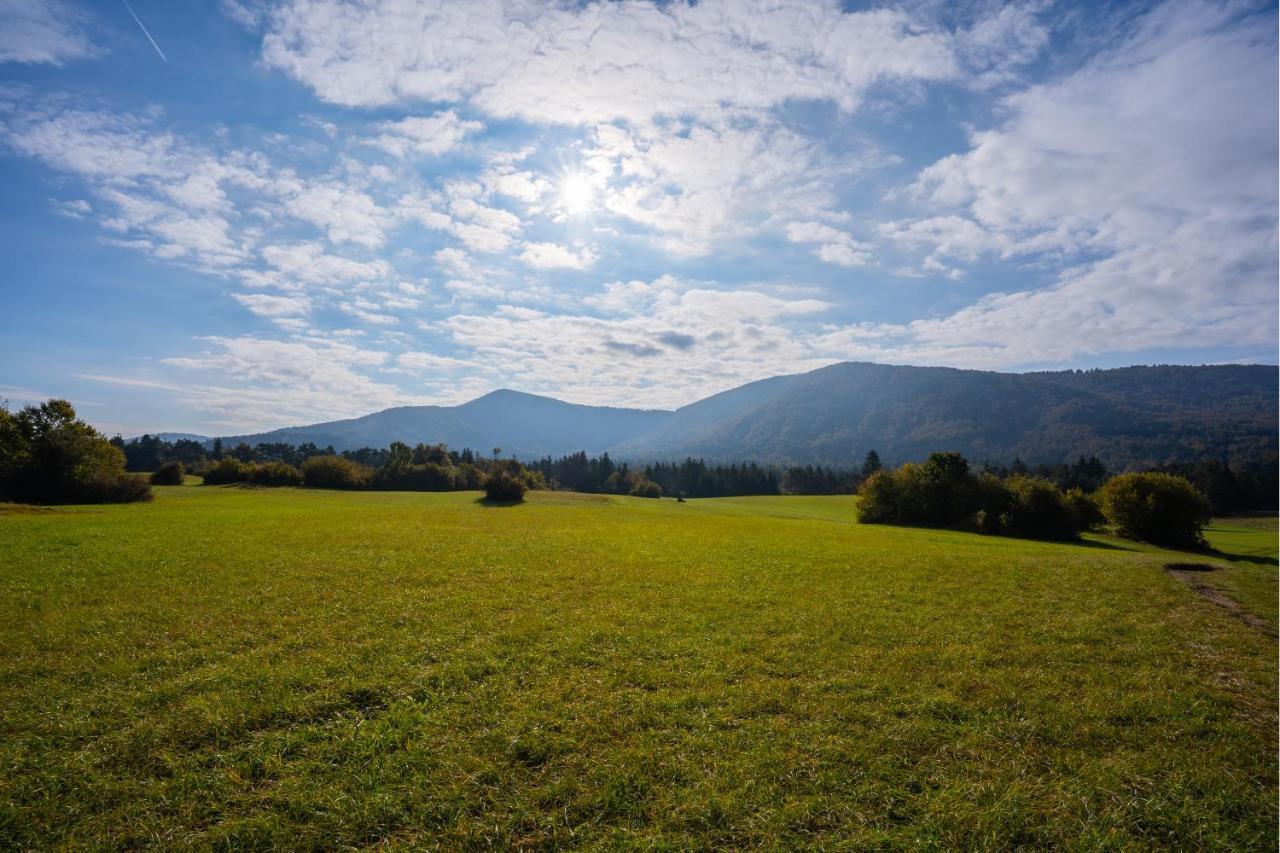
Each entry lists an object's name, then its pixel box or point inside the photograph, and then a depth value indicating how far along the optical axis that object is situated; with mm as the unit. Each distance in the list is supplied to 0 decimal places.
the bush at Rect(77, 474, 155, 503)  46769
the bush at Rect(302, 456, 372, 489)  83750
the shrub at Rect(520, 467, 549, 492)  107312
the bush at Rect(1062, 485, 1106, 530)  48781
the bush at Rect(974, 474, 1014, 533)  47719
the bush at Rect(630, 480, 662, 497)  113125
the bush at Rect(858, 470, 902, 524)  56500
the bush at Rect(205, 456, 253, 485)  78188
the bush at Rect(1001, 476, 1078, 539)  45719
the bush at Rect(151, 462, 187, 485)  67562
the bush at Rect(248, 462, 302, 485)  78312
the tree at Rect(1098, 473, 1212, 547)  39562
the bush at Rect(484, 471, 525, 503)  69562
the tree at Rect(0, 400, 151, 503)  45438
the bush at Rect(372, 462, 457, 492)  92500
